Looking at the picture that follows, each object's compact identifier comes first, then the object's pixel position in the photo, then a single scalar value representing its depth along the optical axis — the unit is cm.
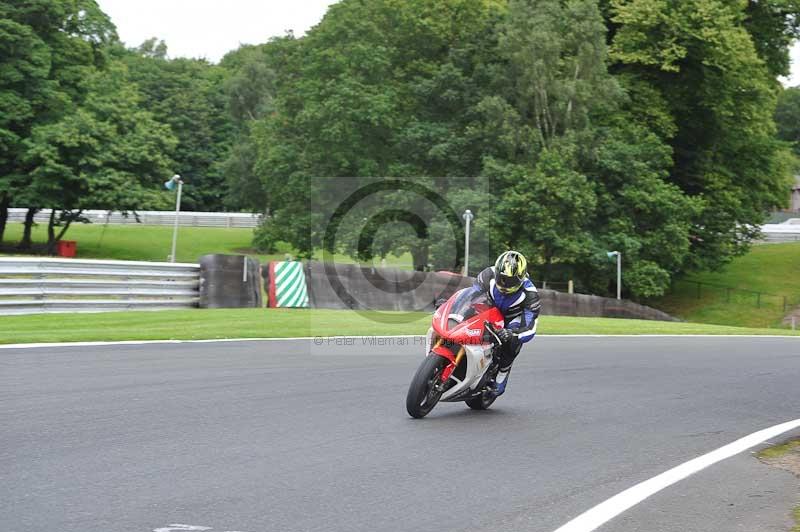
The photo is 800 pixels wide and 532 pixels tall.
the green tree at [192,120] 9231
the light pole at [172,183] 3951
